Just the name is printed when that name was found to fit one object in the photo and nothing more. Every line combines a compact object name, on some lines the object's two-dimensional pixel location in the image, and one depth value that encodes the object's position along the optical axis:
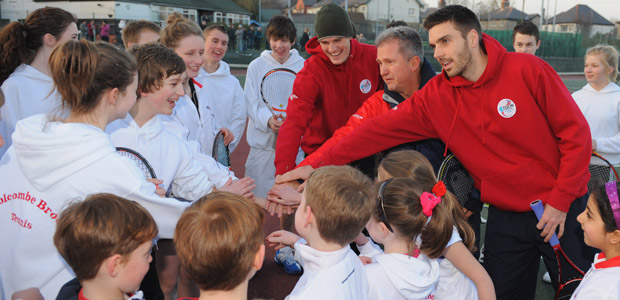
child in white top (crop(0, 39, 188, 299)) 2.39
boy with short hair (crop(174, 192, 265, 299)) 2.00
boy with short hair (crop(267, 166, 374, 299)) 2.29
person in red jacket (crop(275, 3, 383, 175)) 4.52
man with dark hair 3.23
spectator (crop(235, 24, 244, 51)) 33.16
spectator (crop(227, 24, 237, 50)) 32.62
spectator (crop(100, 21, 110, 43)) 30.97
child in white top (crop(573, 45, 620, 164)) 5.43
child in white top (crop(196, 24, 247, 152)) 5.64
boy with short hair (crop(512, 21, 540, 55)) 6.56
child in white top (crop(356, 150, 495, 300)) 2.84
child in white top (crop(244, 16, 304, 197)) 6.09
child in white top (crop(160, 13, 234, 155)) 4.30
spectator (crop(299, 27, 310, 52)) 26.74
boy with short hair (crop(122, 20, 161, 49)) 5.18
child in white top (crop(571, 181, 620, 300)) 2.57
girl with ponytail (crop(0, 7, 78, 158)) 4.15
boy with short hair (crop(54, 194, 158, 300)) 2.03
